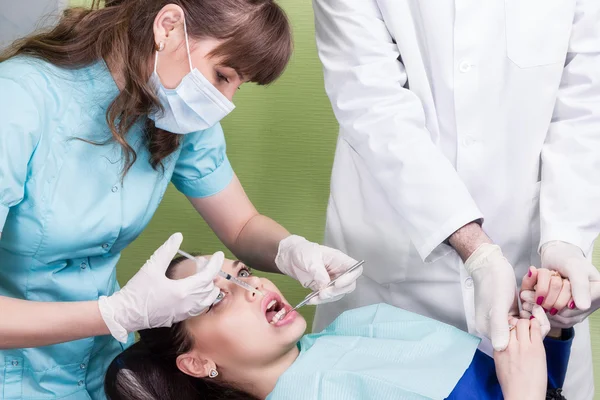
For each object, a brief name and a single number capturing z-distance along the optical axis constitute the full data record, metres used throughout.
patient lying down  1.39
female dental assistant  1.35
